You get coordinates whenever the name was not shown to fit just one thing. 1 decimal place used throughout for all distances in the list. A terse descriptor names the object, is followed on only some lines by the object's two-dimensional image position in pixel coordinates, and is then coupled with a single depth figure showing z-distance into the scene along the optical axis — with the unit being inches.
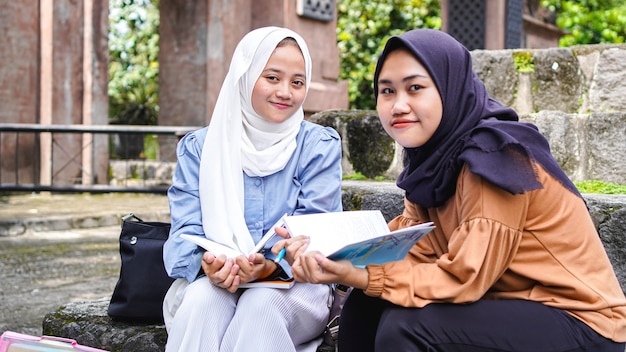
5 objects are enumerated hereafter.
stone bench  110.8
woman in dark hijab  76.3
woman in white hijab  96.3
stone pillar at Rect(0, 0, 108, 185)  379.2
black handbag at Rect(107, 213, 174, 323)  110.2
